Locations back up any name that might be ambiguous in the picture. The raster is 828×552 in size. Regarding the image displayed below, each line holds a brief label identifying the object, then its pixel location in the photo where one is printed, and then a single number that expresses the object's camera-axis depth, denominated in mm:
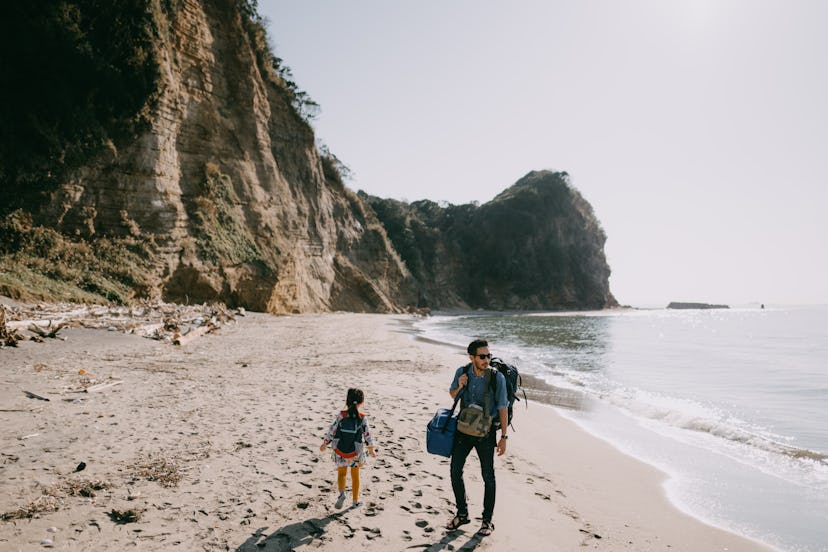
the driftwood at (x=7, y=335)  9744
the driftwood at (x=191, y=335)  13352
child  4418
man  4156
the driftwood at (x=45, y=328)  11031
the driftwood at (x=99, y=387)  7165
